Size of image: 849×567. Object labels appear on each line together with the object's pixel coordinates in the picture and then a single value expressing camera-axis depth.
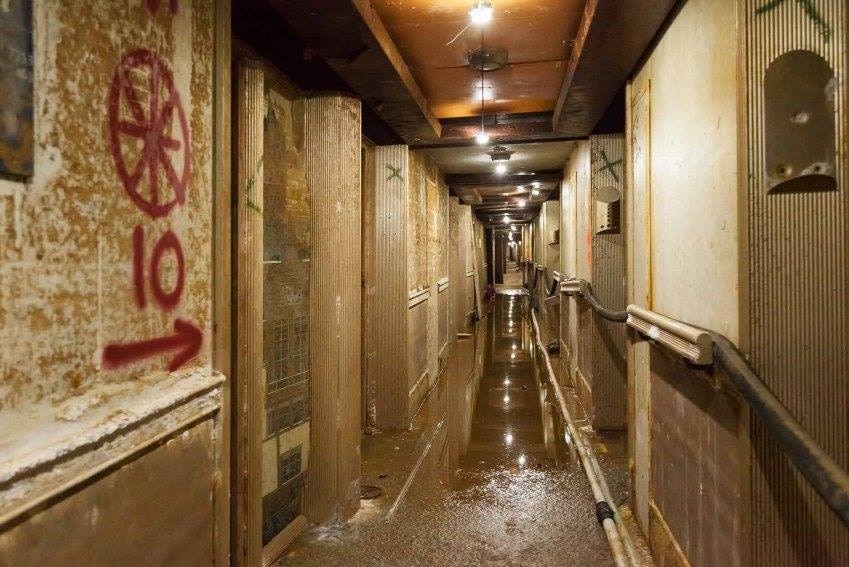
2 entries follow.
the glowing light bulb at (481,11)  3.30
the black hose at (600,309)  4.75
